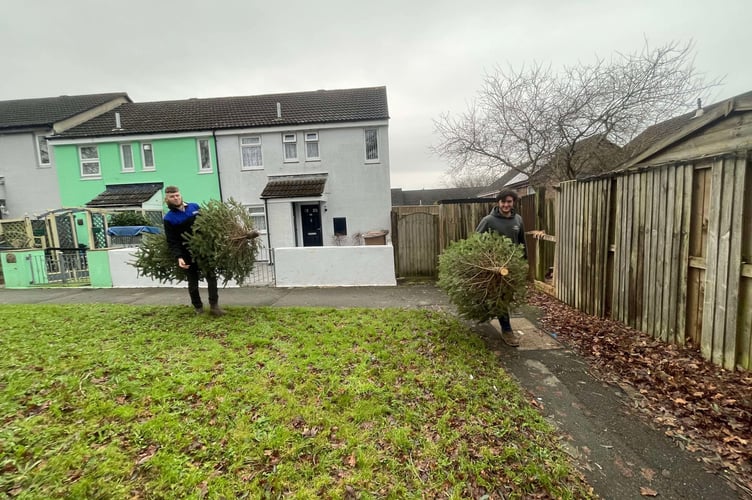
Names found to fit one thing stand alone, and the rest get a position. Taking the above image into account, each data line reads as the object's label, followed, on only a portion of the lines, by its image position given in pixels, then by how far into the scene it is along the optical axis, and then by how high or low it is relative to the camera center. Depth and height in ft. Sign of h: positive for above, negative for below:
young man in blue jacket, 16.24 +0.24
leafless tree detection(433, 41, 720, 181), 30.94 +9.30
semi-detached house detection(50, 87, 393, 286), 49.24 +9.85
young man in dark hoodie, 15.01 -0.54
